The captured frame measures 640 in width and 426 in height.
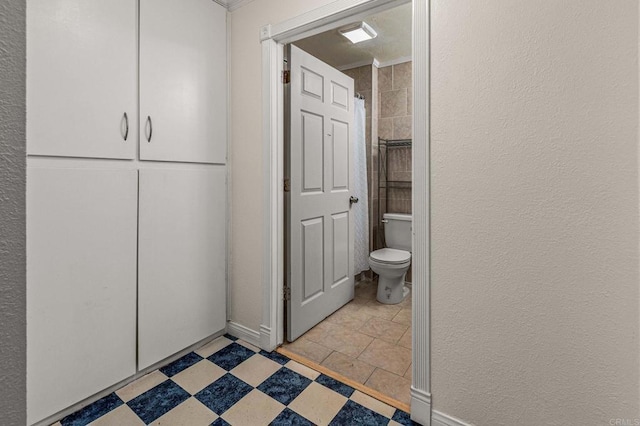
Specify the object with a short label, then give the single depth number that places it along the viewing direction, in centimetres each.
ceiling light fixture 257
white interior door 210
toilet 275
